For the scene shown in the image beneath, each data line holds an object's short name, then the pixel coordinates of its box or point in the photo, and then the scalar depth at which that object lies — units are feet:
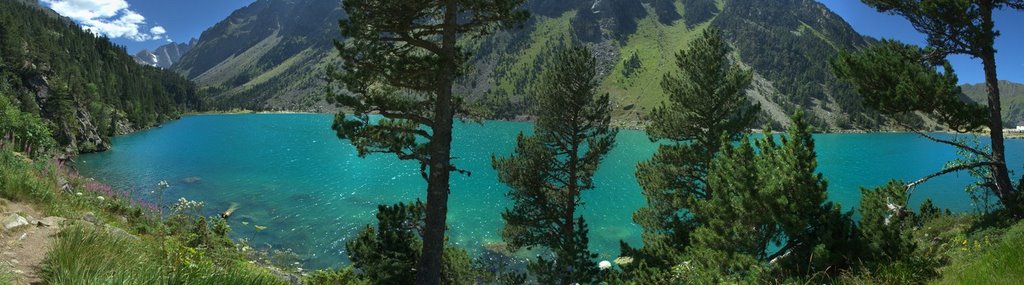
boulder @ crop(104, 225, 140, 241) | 17.31
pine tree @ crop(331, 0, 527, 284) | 38.63
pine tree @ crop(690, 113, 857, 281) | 35.50
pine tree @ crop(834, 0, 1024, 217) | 41.88
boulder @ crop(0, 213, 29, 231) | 19.23
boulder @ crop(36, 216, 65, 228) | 21.06
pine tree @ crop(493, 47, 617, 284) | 69.36
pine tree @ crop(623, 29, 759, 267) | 68.74
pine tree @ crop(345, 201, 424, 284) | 48.73
